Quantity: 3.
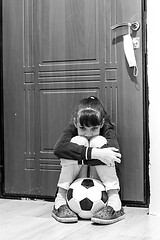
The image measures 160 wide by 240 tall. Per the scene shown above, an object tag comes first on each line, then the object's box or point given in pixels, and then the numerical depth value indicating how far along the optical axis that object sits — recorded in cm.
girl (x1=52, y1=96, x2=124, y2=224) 263
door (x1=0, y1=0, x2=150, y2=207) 285
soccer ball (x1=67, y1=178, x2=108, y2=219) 255
